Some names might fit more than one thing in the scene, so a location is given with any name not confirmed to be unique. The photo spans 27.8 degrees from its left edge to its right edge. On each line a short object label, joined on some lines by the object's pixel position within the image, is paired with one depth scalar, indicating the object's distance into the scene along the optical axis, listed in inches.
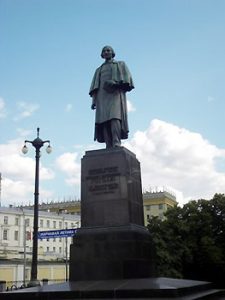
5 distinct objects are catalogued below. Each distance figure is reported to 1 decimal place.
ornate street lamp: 726.5
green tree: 1371.8
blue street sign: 979.6
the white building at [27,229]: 2647.6
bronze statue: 554.9
